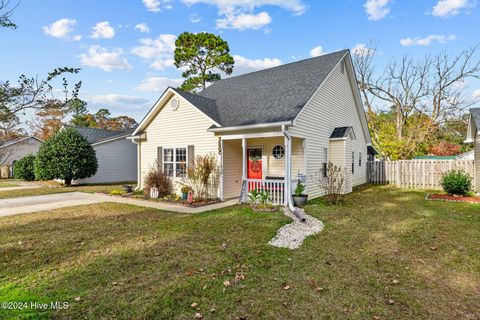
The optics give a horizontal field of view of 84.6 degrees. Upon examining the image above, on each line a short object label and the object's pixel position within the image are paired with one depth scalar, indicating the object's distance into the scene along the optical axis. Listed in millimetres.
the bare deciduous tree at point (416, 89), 23328
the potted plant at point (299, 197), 9900
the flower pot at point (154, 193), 12367
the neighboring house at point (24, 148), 30609
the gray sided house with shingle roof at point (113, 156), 20891
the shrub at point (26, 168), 22969
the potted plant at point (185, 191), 11745
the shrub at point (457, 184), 11832
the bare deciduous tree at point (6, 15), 3273
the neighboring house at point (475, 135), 12047
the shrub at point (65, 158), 17125
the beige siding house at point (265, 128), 10609
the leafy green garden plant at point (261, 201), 9074
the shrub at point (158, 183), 12414
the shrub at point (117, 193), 13467
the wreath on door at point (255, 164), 12516
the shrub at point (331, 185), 10453
